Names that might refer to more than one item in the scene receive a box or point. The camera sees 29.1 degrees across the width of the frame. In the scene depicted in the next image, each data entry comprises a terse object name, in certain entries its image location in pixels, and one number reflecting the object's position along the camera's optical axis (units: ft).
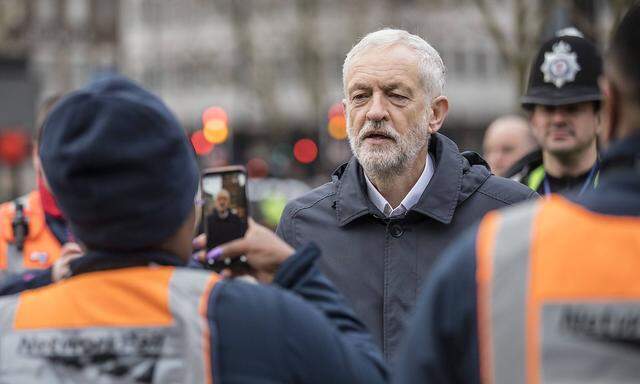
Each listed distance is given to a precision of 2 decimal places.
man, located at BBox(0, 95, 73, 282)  20.06
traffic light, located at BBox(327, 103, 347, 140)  132.87
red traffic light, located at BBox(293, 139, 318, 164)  188.85
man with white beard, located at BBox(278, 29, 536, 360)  15.06
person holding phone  8.98
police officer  21.39
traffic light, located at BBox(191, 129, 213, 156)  149.89
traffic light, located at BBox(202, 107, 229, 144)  148.44
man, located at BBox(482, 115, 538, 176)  29.53
